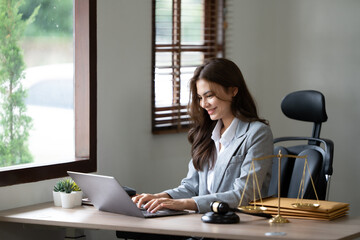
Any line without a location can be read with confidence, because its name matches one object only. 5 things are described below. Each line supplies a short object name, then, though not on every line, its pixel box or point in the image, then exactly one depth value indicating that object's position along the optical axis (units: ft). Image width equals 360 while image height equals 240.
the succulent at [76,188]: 12.57
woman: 12.12
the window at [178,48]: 15.99
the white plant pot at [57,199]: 12.52
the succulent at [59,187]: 12.51
